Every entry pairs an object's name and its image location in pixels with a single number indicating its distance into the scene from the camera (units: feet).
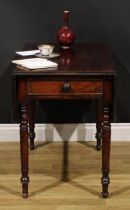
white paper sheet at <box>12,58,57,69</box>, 7.88
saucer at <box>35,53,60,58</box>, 8.59
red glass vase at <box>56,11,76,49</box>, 9.07
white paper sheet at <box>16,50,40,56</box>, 8.87
